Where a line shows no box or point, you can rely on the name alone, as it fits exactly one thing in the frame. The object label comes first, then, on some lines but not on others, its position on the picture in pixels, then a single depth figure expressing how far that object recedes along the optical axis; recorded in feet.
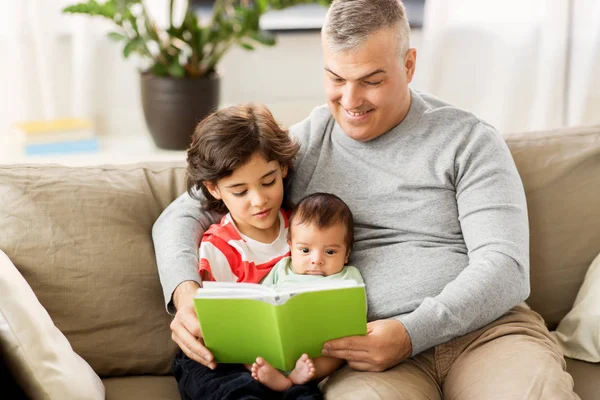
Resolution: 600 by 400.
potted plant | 9.65
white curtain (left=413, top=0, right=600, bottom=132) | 10.71
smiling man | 6.68
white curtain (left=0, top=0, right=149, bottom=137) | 10.00
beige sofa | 7.14
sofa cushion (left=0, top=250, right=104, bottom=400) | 6.44
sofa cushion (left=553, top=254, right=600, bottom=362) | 7.28
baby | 6.99
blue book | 9.75
